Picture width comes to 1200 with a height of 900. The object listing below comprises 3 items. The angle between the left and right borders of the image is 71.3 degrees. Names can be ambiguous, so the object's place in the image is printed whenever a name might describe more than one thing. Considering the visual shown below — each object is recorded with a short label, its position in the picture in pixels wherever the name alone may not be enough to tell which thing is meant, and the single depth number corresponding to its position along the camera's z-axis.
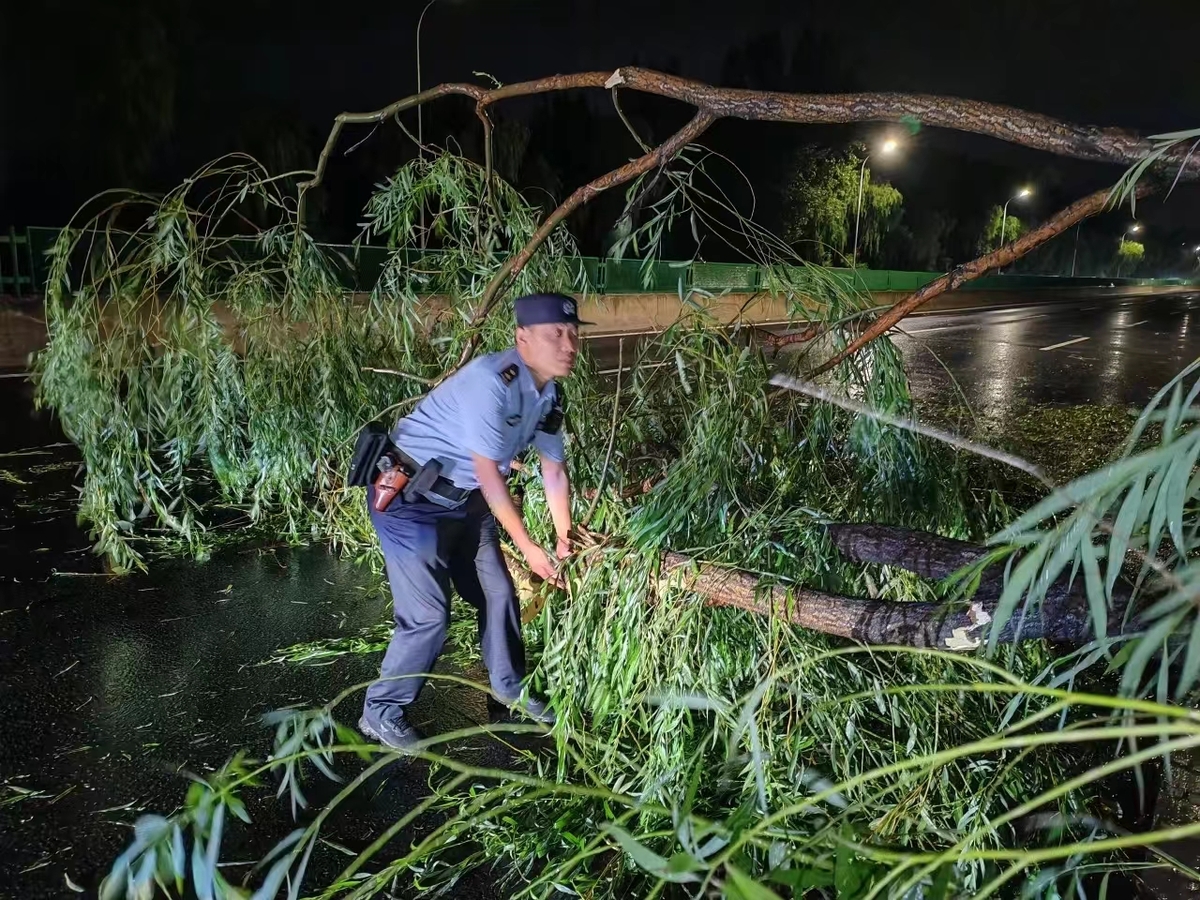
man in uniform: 2.83
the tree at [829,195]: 35.84
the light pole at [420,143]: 4.36
